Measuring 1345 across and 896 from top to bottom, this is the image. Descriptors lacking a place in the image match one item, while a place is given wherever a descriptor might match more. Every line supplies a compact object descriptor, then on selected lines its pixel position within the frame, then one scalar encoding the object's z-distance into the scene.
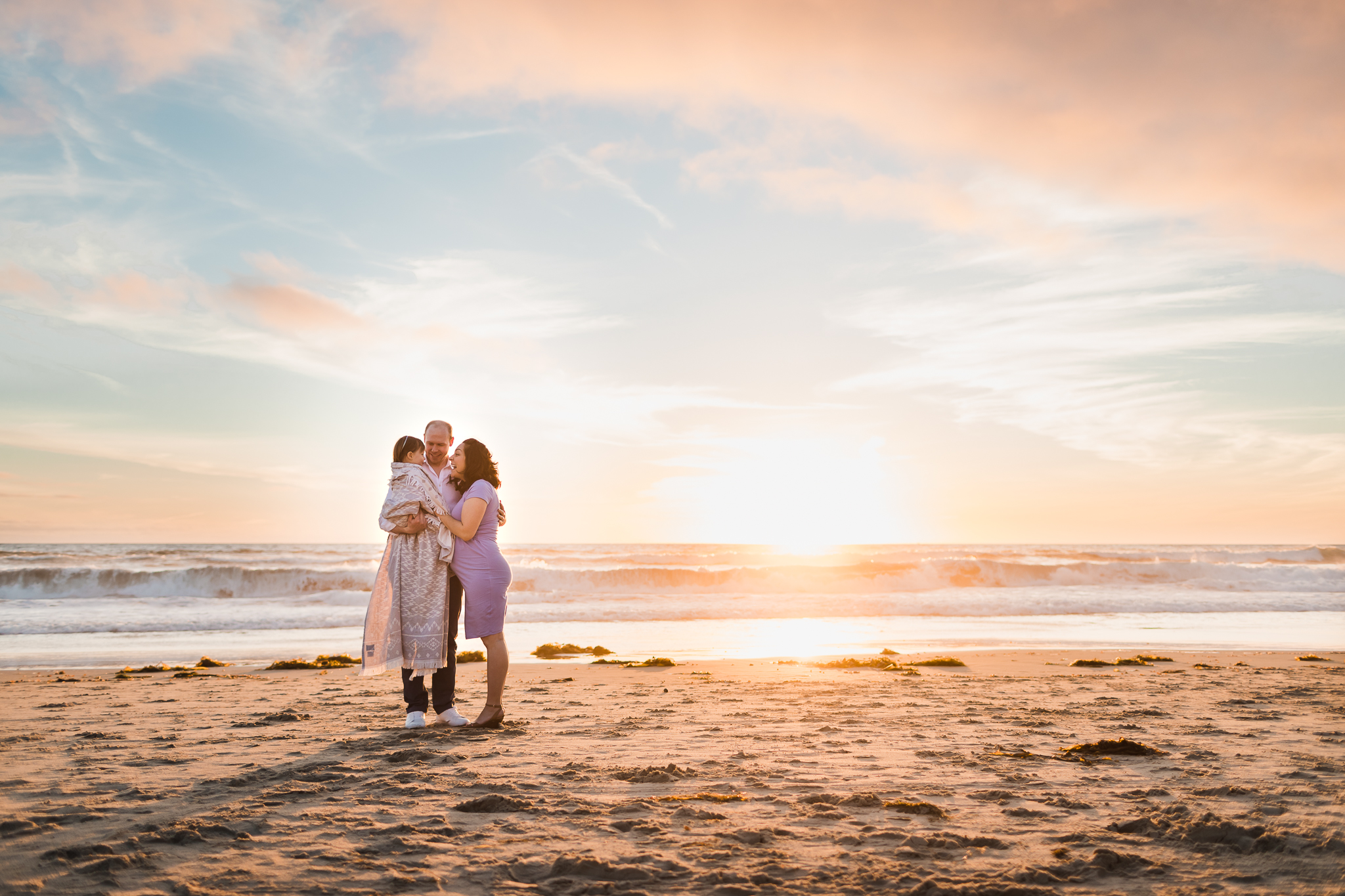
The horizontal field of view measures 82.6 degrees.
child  5.09
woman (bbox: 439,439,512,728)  5.10
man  5.25
